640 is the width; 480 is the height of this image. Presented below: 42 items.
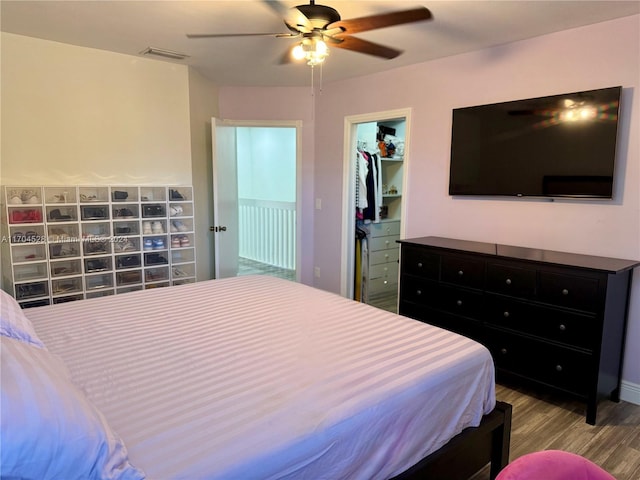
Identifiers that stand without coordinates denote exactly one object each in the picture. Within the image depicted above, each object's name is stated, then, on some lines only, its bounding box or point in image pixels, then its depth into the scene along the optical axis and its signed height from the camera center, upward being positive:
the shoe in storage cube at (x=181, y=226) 3.73 -0.36
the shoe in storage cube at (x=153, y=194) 3.61 -0.07
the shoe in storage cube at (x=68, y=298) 3.19 -0.87
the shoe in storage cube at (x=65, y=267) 3.19 -0.64
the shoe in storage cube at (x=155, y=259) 3.58 -0.63
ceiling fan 1.98 +0.81
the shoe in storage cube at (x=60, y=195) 3.14 -0.07
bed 1.01 -0.68
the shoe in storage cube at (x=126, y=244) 3.42 -0.49
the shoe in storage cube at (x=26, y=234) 2.98 -0.35
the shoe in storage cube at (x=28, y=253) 3.02 -0.50
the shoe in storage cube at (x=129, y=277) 3.48 -0.77
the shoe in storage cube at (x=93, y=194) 3.28 -0.07
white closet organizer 4.67 -0.29
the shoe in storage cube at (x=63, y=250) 3.17 -0.49
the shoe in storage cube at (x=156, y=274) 3.63 -0.77
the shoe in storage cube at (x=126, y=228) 3.42 -0.35
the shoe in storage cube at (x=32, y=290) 3.04 -0.77
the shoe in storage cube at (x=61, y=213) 3.13 -0.21
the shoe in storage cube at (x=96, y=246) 3.29 -0.48
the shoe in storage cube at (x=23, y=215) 2.95 -0.21
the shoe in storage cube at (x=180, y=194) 3.70 -0.07
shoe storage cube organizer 3.04 -0.44
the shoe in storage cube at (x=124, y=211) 3.41 -0.21
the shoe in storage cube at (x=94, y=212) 3.26 -0.21
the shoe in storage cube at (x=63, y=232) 3.15 -0.36
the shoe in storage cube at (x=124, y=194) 3.41 -0.07
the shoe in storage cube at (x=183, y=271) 3.79 -0.78
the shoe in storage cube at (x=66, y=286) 3.20 -0.78
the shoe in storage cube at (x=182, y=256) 3.78 -0.63
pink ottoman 0.95 -0.64
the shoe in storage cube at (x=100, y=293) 3.37 -0.88
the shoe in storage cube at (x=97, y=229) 3.32 -0.35
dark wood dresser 2.32 -0.75
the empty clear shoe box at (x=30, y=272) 3.05 -0.64
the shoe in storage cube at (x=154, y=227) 3.53 -0.35
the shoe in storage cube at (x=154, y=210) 3.54 -0.21
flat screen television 2.55 +0.28
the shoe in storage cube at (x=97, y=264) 3.32 -0.63
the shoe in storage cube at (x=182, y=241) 3.73 -0.49
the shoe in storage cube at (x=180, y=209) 3.69 -0.21
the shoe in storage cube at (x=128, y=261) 3.45 -0.63
